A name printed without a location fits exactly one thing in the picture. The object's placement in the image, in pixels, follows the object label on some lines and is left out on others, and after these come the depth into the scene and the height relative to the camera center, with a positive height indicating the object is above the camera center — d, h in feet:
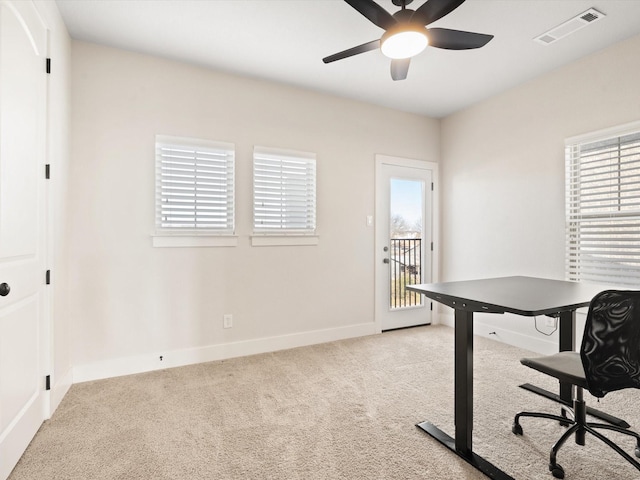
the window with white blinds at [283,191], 11.93 +1.68
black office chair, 5.40 -1.69
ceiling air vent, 8.45 +5.36
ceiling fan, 6.34 +4.08
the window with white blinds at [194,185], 10.50 +1.66
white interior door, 5.62 +0.21
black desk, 5.80 -1.14
